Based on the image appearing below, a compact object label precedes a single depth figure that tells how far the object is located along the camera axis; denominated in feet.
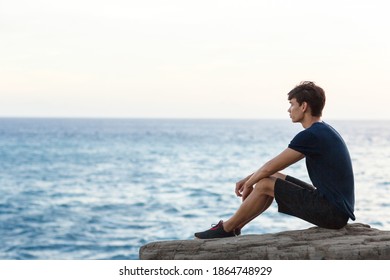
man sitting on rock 21.42
